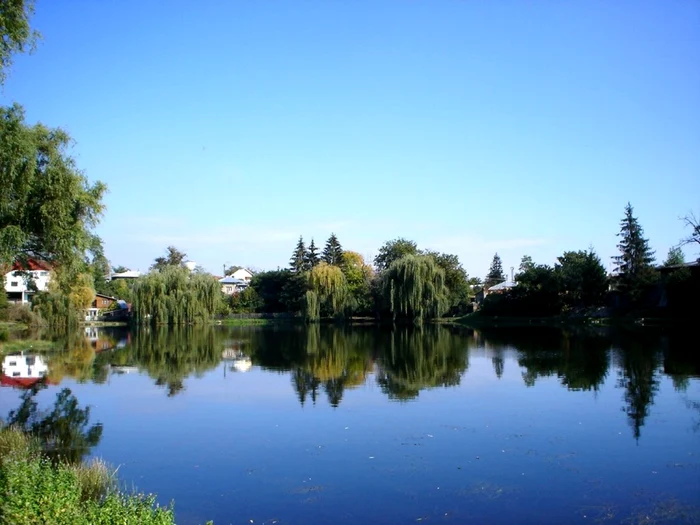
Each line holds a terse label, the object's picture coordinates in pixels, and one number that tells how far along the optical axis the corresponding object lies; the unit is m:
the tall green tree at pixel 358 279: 71.38
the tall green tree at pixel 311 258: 83.25
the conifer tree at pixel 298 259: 82.75
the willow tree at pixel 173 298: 56.00
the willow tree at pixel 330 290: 65.44
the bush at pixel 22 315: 45.78
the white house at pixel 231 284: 108.94
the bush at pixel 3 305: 41.38
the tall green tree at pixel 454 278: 69.25
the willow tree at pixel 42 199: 17.14
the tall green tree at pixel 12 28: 13.12
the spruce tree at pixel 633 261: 54.12
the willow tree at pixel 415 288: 57.81
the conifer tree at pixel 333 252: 83.88
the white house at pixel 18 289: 64.81
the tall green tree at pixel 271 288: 80.69
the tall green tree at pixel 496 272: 108.56
